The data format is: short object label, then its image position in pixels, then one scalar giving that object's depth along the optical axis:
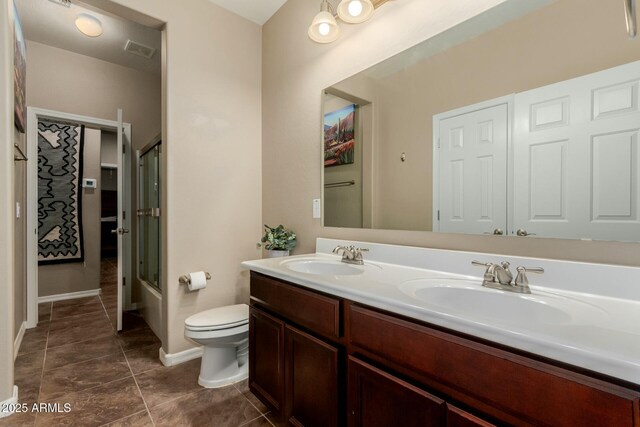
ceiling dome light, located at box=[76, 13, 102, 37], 2.42
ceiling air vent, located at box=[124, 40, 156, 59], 3.00
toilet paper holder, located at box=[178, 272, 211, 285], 2.16
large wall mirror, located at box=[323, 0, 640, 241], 0.96
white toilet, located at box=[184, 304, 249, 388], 1.79
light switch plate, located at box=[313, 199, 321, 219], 2.09
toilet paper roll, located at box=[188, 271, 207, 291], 2.15
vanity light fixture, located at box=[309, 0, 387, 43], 1.52
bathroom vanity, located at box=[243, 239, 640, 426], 0.59
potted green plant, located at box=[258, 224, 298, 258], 2.17
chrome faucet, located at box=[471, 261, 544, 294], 1.01
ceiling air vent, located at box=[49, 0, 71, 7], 2.36
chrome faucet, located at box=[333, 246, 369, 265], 1.64
